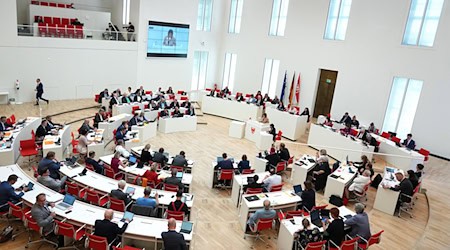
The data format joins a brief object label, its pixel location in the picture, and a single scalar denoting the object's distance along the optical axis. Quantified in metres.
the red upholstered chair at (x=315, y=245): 7.38
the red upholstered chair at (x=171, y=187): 9.47
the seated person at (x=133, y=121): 14.99
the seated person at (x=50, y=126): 13.02
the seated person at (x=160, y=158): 11.22
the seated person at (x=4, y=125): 12.16
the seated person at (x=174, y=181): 9.56
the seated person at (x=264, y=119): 17.31
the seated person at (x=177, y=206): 8.12
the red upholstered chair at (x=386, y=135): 15.78
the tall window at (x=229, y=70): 26.62
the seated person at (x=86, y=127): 13.18
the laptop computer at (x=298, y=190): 9.74
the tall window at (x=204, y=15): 25.52
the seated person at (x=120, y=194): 8.27
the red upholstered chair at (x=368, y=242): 7.98
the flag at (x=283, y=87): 22.20
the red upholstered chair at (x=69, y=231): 7.04
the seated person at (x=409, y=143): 14.63
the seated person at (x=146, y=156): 11.27
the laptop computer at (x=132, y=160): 10.79
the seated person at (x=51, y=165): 9.34
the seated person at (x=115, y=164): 10.26
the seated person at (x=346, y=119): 17.44
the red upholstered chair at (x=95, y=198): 8.49
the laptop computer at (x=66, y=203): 7.71
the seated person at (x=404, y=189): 10.50
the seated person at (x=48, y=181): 8.73
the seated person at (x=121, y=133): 13.10
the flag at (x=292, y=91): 21.92
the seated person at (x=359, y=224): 8.11
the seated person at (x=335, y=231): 7.81
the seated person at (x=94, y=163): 10.09
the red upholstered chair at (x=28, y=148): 11.37
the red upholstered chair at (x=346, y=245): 7.63
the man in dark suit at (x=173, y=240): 6.57
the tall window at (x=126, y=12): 23.14
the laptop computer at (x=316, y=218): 8.14
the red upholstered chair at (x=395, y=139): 14.87
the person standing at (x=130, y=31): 22.20
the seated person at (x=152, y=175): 9.84
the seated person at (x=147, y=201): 8.09
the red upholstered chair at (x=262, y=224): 8.39
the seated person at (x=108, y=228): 6.92
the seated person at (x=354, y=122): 17.27
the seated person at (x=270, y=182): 10.20
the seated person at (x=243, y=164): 11.48
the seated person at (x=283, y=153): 12.89
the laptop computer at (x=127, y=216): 7.48
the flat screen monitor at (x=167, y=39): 22.70
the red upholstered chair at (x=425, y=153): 13.77
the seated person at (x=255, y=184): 9.91
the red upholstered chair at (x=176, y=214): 7.95
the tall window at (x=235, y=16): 25.50
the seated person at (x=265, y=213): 8.36
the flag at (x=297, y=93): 21.62
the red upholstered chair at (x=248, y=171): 11.19
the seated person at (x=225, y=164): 11.47
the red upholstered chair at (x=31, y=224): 7.25
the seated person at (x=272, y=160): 12.48
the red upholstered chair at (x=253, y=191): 9.81
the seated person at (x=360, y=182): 10.94
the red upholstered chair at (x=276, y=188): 10.16
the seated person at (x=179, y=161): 11.19
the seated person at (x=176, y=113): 17.49
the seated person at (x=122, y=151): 11.20
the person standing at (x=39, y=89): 17.94
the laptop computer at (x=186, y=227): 7.22
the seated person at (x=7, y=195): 7.75
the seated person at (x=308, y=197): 9.24
